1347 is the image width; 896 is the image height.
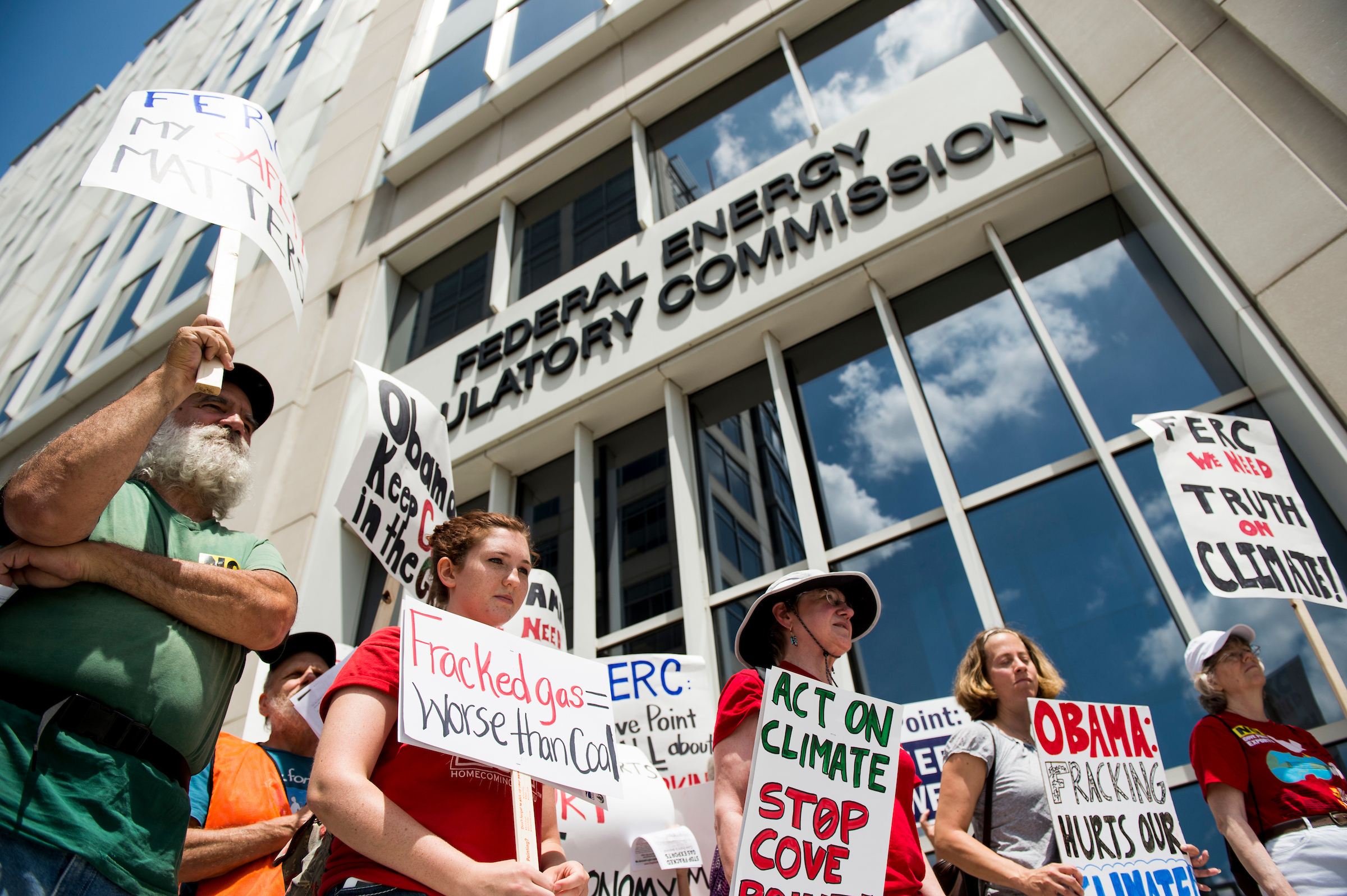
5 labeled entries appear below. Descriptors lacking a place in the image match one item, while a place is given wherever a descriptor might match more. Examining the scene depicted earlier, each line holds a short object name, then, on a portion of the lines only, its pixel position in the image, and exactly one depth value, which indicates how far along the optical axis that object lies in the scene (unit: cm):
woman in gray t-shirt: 266
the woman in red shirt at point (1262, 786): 288
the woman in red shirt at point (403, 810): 159
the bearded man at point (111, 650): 147
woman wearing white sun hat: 235
